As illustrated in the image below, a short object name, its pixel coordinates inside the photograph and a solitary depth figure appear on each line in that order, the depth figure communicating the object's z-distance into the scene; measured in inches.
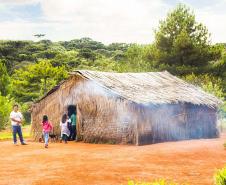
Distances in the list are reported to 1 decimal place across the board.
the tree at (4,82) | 1457.1
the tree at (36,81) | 1493.6
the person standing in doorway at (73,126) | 874.1
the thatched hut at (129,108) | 777.5
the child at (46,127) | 757.8
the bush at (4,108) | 1205.1
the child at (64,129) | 835.4
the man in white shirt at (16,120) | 770.8
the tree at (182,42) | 1418.6
